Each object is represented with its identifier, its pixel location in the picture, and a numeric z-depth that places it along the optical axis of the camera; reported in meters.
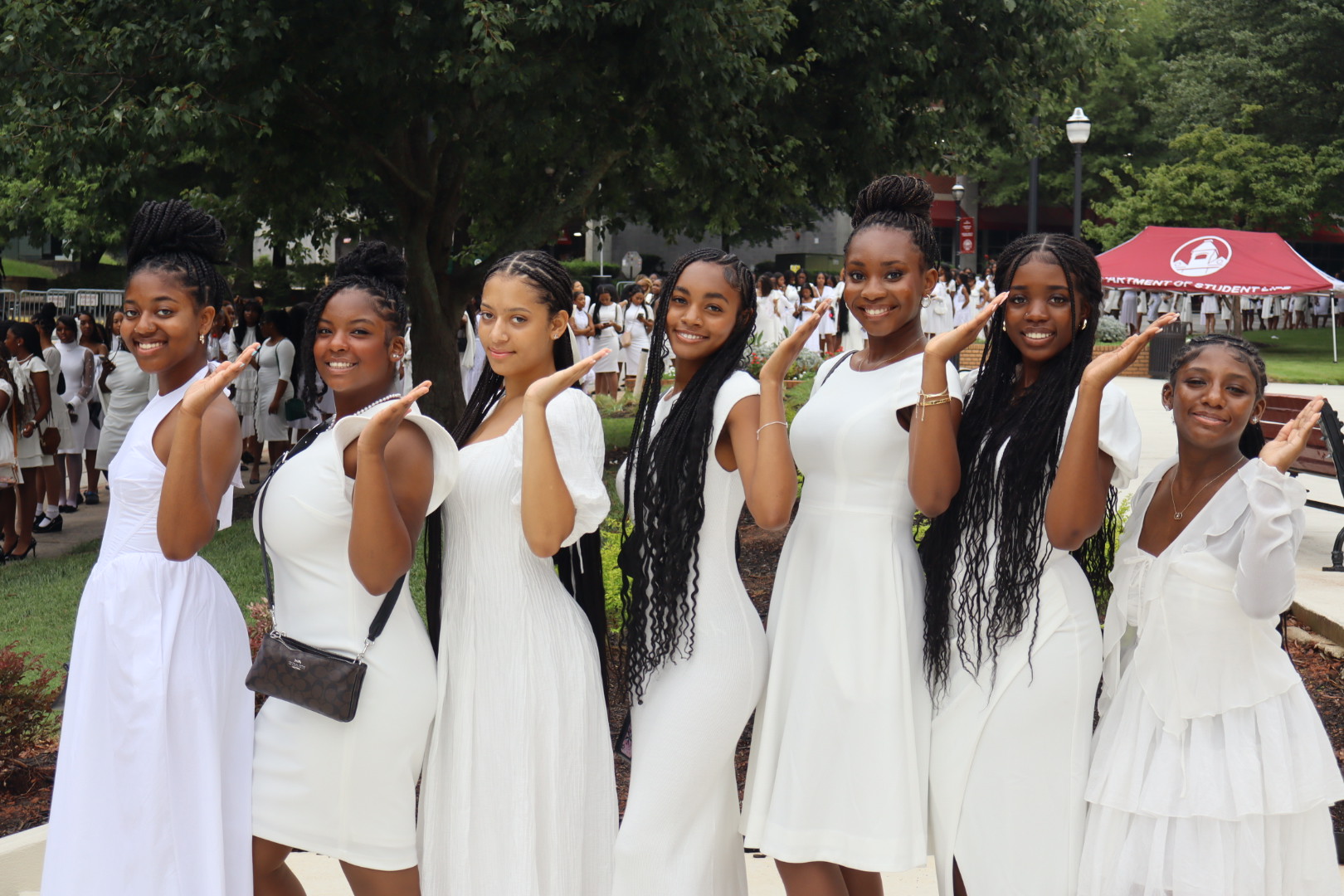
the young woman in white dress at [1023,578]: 3.06
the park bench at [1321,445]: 8.32
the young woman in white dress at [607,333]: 18.36
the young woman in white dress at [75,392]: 11.84
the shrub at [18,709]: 4.91
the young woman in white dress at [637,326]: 20.81
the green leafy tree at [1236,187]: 30.88
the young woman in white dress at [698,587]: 3.11
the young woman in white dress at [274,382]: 12.86
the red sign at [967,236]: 43.84
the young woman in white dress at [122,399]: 10.57
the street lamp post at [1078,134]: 21.86
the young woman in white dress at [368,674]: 2.96
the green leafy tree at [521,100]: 8.49
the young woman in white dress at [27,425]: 10.12
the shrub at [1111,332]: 24.28
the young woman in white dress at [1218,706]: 2.95
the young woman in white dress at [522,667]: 3.03
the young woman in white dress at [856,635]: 3.17
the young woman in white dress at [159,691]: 2.95
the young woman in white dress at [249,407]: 13.09
